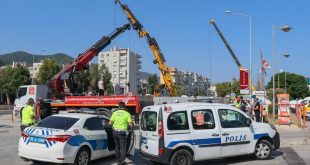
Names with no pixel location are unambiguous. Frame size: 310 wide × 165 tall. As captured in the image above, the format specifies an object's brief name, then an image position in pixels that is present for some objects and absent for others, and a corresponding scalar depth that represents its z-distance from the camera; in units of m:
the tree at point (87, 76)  66.14
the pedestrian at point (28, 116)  13.49
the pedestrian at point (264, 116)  24.88
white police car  9.80
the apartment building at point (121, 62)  157.00
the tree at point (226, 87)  108.38
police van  10.07
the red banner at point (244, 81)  29.54
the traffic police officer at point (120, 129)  10.73
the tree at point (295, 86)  111.75
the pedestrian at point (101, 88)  25.96
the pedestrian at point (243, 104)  23.84
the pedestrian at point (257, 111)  22.31
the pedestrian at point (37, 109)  16.47
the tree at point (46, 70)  65.61
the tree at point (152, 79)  117.36
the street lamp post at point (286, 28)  29.67
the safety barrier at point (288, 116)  22.48
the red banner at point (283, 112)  25.08
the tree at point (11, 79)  76.50
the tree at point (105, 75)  77.52
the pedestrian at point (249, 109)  25.29
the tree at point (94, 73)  72.50
